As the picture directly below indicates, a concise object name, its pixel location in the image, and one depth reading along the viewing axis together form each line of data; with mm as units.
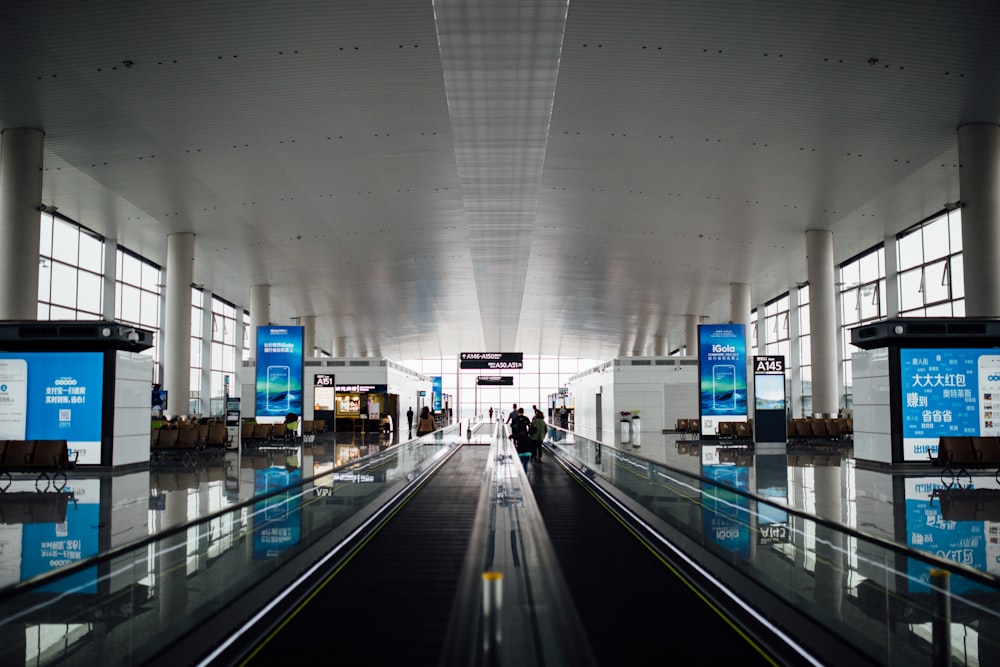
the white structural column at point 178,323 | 27828
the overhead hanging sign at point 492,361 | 46781
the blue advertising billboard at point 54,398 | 15008
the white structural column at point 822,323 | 27516
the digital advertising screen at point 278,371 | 25266
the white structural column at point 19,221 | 17281
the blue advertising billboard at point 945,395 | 14898
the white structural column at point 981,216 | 17406
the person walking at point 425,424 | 36375
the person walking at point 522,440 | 16594
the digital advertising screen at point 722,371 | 24625
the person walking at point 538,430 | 19906
